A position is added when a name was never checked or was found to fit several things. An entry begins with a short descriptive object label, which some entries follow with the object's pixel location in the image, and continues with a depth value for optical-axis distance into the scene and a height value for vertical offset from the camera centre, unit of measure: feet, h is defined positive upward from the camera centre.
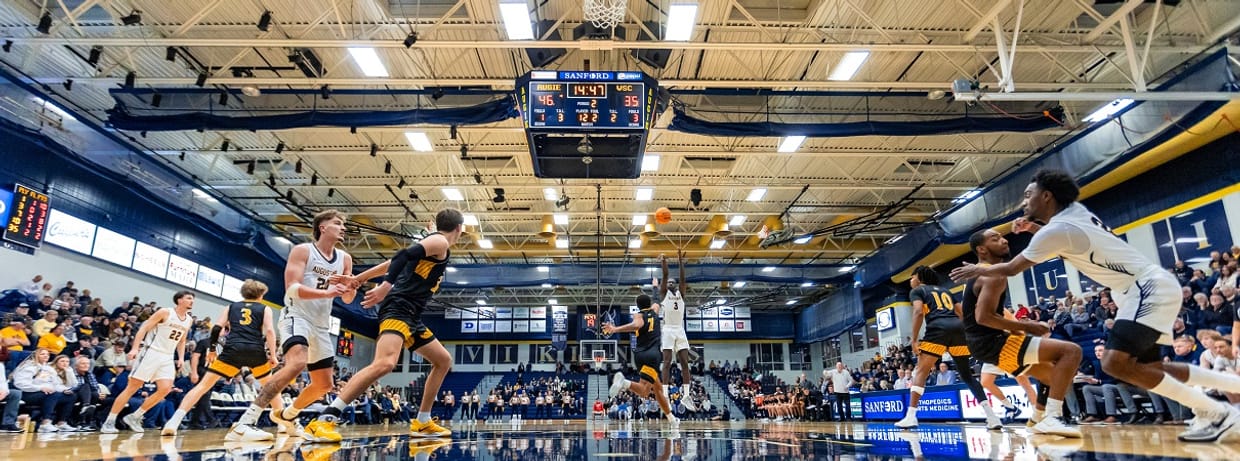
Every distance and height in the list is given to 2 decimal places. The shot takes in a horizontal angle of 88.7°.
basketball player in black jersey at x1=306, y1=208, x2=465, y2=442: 14.01 +2.05
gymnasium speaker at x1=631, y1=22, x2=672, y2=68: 37.93 +19.80
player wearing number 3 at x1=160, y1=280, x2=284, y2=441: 19.57 +1.64
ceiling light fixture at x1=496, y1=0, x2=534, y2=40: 30.42 +18.17
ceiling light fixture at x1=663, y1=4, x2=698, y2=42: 30.86 +18.17
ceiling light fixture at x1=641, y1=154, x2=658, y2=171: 52.75 +19.07
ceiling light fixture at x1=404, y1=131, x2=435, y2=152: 47.91 +19.15
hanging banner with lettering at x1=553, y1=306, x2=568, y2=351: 100.73 +10.25
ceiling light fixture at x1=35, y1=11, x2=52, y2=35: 31.61 +18.25
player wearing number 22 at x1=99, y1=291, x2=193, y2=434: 24.21 +1.84
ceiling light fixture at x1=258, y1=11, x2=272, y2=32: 33.32 +19.22
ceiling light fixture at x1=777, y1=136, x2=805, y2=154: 48.30 +18.57
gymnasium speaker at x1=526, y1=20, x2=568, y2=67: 36.18 +19.92
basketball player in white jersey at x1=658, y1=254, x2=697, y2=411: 30.73 +3.00
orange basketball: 42.43 +11.70
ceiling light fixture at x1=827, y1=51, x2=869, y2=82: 36.76 +18.90
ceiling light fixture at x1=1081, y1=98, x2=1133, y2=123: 40.28 +18.48
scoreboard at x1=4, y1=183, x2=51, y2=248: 40.81 +11.75
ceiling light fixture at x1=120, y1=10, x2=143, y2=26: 33.04 +19.26
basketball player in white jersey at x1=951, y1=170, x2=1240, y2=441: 10.73 +1.35
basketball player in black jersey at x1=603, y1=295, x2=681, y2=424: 26.09 +2.19
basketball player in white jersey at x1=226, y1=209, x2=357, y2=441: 15.35 +1.73
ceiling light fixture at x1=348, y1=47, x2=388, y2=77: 35.70 +18.81
